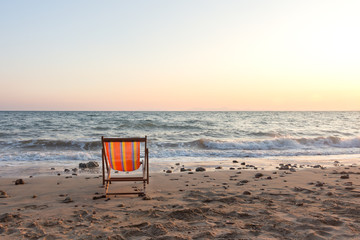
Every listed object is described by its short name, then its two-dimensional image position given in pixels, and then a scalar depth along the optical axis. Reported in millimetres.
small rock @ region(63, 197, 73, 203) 4547
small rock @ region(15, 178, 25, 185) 5759
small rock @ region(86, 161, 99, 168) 8070
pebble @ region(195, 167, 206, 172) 7504
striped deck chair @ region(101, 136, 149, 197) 5160
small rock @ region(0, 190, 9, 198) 4826
